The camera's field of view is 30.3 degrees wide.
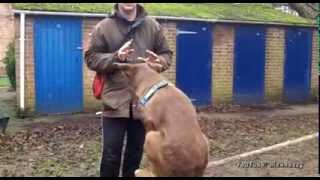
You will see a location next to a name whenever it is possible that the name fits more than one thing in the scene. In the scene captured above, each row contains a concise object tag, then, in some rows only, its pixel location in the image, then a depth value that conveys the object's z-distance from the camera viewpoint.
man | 4.60
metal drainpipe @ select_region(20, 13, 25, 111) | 11.76
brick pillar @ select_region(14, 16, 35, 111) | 11.92
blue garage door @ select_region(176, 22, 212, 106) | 13.78
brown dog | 3.61
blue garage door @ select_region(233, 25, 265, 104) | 14.80
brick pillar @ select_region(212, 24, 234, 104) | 14.38
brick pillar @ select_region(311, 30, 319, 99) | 16.30
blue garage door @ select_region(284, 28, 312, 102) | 15.90
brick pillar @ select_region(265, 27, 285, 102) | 15.40
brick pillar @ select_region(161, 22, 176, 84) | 13.44
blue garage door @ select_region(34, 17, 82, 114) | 12.08
